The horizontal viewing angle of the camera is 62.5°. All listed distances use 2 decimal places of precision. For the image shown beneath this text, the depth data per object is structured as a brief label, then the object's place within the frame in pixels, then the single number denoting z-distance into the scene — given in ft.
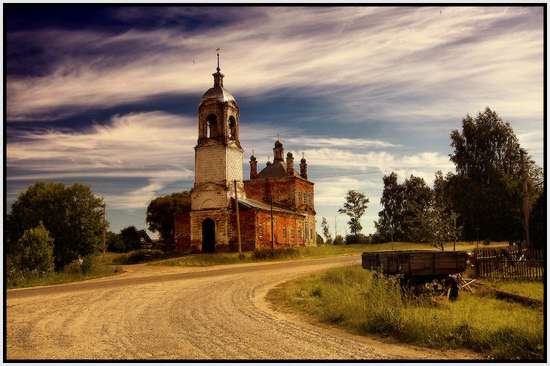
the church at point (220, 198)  119.34
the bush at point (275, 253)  106.83
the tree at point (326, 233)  218.01
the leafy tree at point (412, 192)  192.22
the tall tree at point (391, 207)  199.52
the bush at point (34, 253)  71.51
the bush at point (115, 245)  178.33
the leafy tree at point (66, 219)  88.17
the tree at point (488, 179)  90.58
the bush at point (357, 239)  194.49
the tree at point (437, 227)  88.48
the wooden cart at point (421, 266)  38.42
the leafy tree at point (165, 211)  195.11
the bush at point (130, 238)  186.70
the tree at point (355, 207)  211.41
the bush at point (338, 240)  201.19
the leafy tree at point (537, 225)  77.51
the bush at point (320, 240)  217.99
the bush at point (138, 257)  116.06
